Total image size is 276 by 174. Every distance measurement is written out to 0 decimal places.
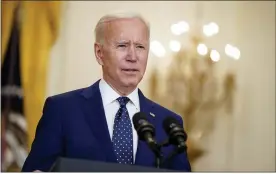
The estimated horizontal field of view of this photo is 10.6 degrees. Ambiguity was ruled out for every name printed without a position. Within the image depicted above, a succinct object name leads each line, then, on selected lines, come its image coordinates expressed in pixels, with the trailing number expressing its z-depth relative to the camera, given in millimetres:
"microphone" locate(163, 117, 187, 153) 3958
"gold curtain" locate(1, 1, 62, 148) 7131
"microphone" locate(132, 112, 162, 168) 3938
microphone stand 3941
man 4177
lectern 3848
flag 6860
